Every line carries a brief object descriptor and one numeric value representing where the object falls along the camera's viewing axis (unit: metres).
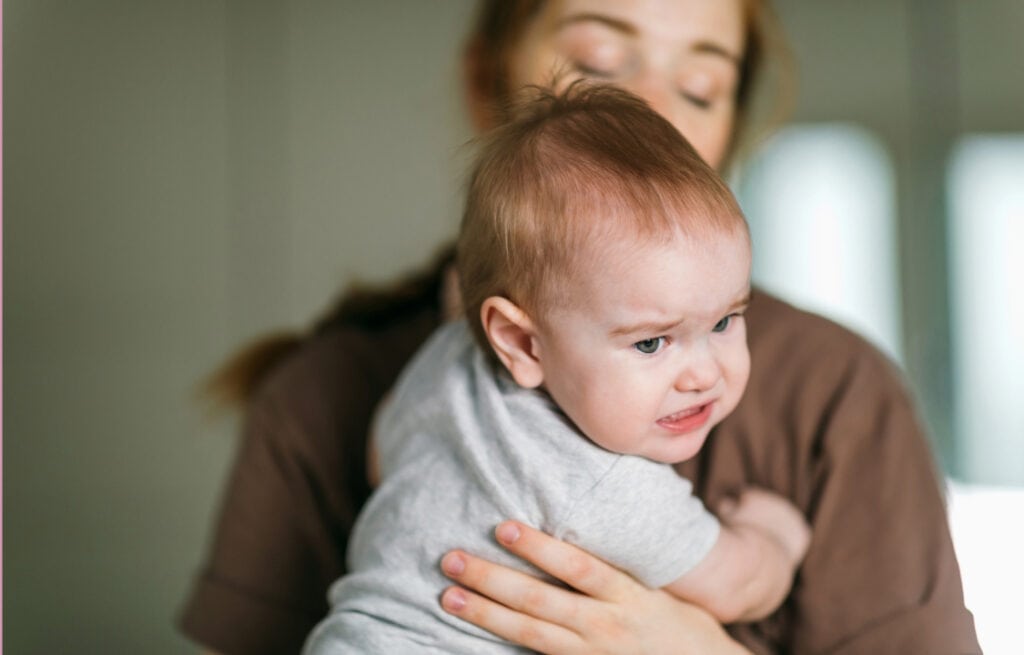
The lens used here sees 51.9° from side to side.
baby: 0.76
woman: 0.83
